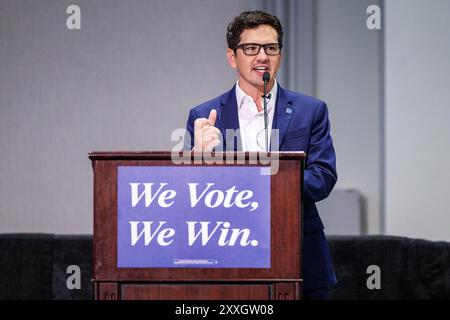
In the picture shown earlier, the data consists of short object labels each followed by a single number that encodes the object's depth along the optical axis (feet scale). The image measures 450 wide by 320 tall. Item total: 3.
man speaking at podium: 19.36
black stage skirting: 32.53
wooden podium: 16.39
